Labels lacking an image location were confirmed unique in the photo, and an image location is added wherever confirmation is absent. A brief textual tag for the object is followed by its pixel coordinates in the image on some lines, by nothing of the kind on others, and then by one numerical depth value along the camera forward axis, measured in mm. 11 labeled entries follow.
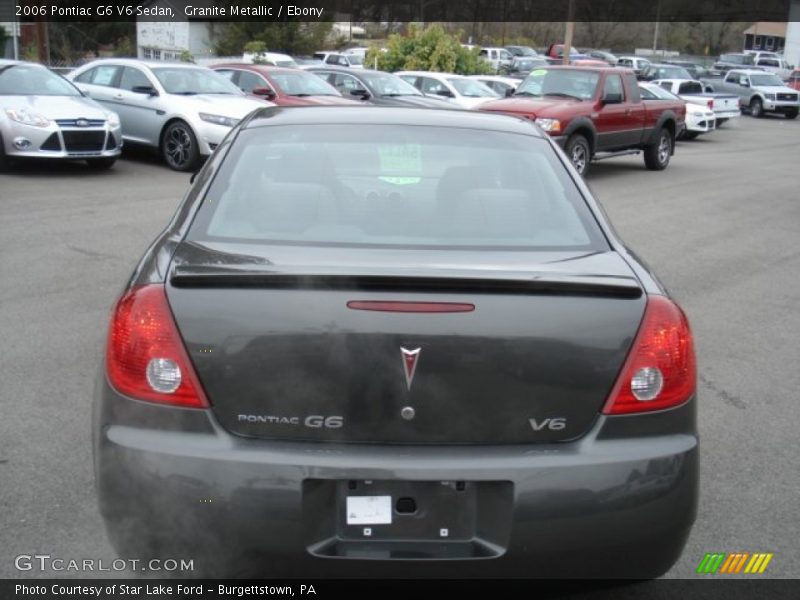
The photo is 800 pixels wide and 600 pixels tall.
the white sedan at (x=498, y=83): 24562
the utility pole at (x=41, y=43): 28641
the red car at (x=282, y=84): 15766
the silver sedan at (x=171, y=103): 13344
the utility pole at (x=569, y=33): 30469
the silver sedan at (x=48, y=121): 11984
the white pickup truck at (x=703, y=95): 25375
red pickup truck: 13969
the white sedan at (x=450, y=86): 21219
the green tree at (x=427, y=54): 28297
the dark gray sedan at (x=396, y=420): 2488
